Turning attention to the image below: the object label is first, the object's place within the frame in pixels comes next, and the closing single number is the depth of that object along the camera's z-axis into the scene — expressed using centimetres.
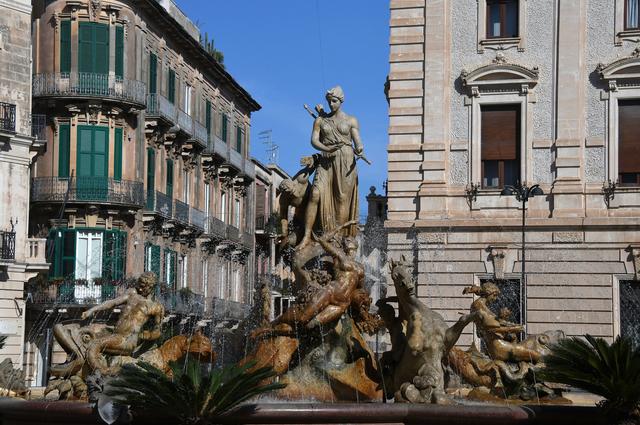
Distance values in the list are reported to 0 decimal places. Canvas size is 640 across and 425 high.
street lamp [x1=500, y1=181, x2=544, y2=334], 3063
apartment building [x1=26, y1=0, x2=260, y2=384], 4403
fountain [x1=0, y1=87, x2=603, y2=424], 1452
